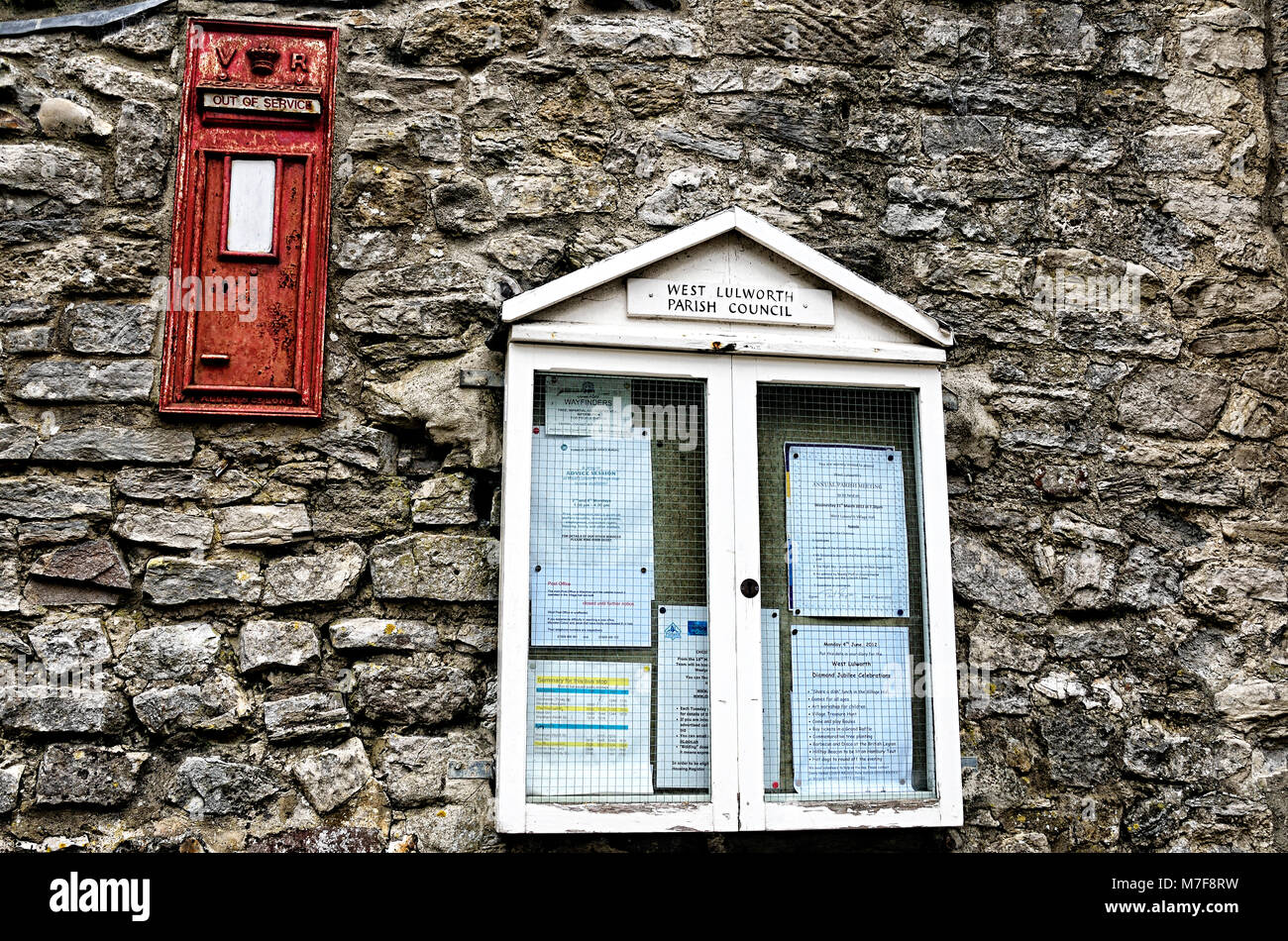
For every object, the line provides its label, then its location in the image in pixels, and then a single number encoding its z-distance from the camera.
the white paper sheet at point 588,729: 2.88
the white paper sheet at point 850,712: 2.99
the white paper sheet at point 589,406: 3.03
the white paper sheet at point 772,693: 2.97
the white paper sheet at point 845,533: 3.06
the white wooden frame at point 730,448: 2.84
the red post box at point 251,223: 3.10
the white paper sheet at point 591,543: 2.96
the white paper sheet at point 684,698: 2.92
